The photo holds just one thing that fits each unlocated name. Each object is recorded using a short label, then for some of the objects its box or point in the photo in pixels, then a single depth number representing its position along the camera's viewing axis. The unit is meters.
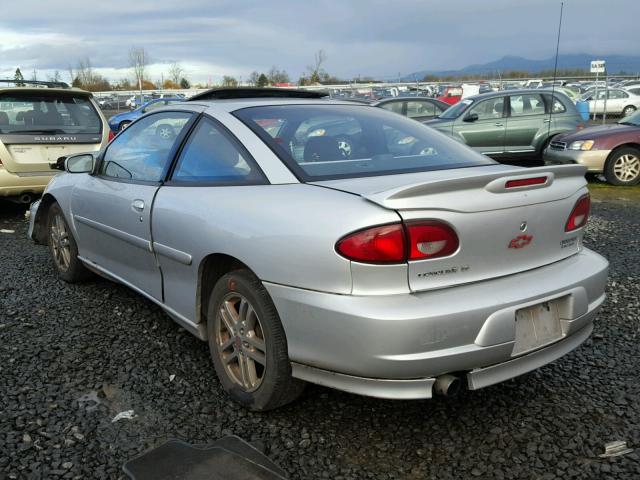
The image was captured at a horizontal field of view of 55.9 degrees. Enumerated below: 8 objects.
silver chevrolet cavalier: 2.28
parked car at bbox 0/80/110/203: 7.26
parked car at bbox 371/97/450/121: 12.90
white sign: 15.78
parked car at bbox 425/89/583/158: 11.48
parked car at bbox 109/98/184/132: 22.52
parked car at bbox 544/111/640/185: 9.60
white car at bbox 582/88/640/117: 26.55
